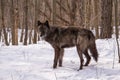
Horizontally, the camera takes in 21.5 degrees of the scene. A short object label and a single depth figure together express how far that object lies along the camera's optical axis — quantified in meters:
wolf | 8.48
